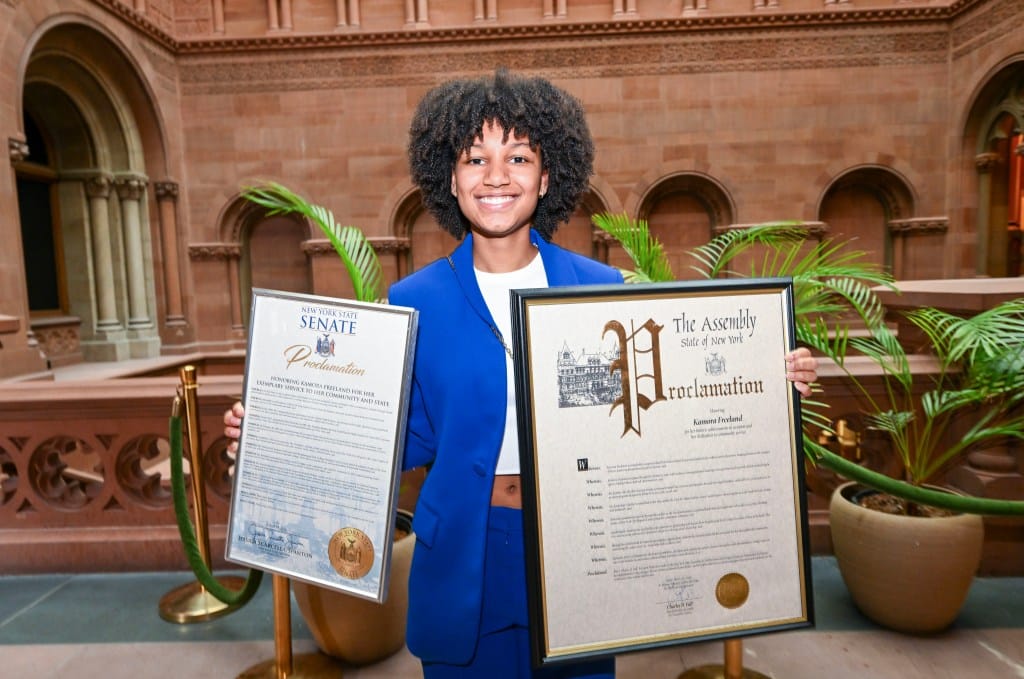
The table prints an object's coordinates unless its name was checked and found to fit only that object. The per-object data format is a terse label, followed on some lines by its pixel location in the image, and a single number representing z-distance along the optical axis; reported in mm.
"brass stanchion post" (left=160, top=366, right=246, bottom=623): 2527
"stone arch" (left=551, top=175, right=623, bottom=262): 11062
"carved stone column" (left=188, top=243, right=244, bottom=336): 11383
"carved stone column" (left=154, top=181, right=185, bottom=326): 11039
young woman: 1510
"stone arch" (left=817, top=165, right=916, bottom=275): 11401
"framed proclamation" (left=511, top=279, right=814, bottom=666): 1380
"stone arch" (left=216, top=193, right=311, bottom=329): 11828
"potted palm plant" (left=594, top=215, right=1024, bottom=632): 2498
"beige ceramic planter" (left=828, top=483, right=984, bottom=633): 2537
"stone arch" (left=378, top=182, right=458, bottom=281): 11219
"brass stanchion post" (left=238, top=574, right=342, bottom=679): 2307
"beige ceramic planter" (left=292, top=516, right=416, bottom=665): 2539
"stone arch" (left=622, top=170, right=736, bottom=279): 11289
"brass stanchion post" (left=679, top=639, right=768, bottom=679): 1976
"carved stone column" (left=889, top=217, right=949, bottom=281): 11156
